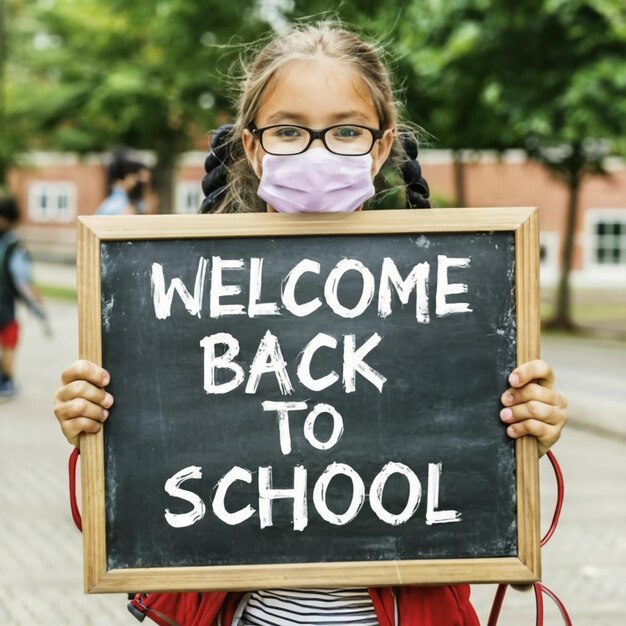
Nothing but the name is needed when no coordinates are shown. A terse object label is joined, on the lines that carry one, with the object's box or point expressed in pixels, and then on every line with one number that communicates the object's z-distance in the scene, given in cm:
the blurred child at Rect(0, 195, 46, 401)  1080
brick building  3806
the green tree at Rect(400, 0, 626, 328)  1480
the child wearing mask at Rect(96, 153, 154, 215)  650
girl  211
